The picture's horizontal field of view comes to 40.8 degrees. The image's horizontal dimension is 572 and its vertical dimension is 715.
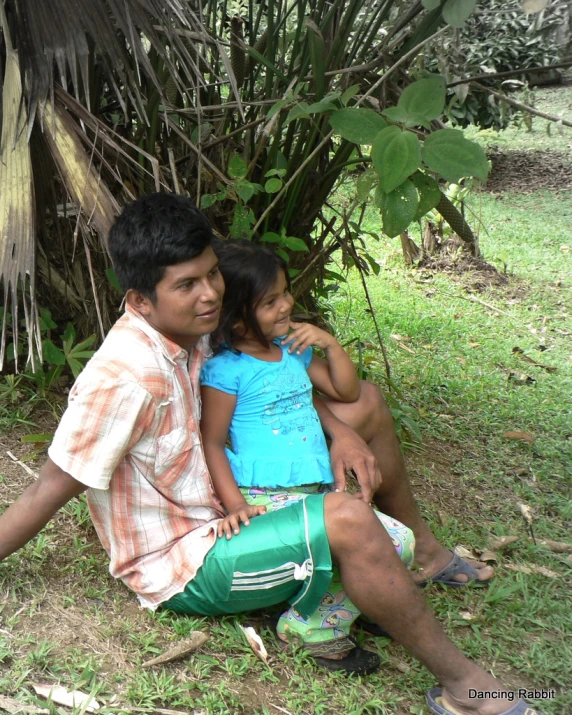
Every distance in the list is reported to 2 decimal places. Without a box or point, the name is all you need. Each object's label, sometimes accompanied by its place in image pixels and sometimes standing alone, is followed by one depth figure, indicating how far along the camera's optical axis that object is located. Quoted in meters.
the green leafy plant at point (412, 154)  1.80
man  1.69
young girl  1.91
